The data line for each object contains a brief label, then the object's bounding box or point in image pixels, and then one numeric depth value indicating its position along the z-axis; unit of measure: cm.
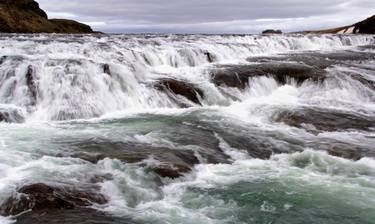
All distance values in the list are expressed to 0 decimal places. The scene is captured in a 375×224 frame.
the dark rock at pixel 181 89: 1922
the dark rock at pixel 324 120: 1545
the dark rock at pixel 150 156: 1041
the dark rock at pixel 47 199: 823
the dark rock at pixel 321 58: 2864
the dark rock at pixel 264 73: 2167
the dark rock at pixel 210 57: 2870
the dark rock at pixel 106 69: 1918
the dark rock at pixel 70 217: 779
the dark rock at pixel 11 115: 1516
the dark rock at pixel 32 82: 1714
